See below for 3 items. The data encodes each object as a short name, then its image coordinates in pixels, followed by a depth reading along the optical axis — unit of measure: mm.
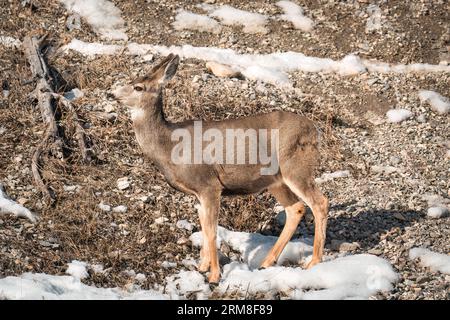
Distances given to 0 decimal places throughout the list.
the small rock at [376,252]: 18187
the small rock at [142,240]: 18547
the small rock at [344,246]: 18609
